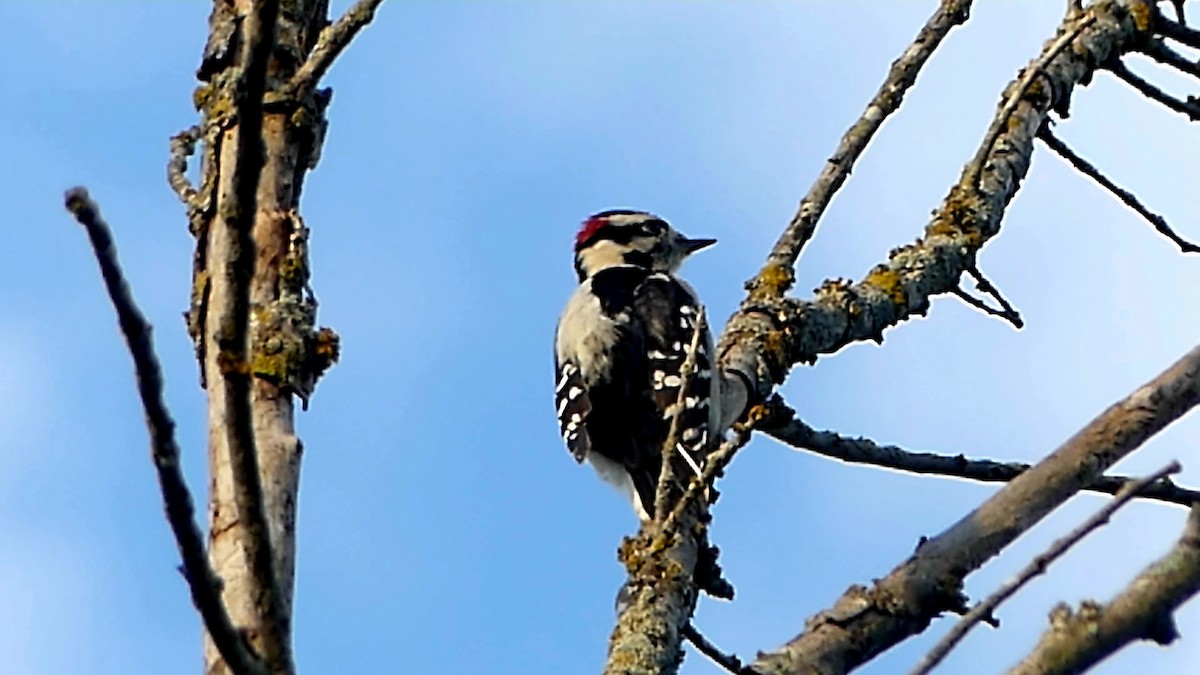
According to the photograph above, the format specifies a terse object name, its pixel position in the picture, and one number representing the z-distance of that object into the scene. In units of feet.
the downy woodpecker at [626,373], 33.86
